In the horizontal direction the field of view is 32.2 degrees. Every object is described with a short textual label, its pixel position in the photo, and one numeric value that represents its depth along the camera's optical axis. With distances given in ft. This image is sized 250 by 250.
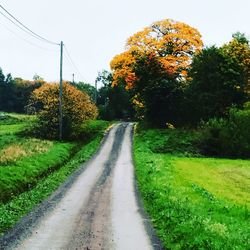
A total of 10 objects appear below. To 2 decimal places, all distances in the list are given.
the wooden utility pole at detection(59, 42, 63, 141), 183.32
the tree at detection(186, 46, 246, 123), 200.03
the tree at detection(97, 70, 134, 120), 362.33
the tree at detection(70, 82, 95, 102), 539.45
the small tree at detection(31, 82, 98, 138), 195.72
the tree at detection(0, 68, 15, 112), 467.11
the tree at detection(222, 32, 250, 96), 202.87
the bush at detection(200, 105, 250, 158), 169.07
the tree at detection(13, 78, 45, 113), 465.88
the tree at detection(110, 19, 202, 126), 214.28
